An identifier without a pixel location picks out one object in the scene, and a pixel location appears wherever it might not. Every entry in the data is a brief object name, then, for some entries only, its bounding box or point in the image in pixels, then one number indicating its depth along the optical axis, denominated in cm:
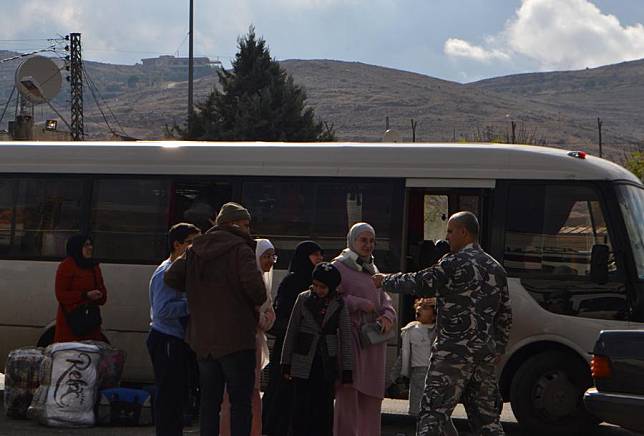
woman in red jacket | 1137
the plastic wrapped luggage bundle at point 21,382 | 1130
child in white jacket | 1029
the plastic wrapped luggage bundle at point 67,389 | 1070
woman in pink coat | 860
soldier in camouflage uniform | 792
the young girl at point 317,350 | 834
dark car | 806
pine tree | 4650
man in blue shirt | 848
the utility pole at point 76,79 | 4866
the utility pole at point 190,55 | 3734
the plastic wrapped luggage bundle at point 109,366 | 1102
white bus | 1083
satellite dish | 2722
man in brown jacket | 791
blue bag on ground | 1084
